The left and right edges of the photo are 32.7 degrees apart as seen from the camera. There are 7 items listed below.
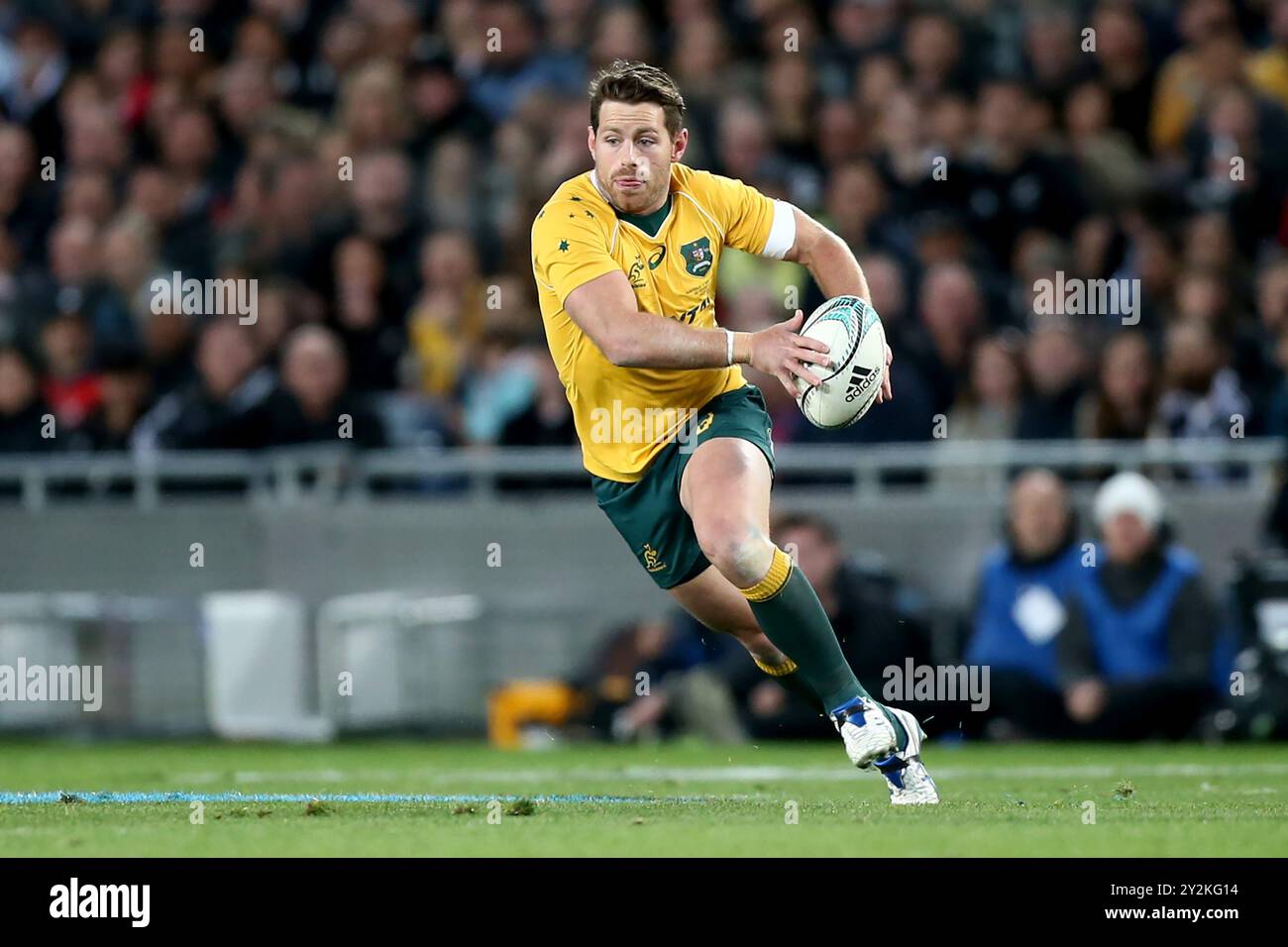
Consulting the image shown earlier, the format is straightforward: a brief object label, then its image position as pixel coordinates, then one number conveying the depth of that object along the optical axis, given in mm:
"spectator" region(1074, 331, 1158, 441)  12305
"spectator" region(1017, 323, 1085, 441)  12680
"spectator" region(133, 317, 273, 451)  13375
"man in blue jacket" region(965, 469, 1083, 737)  11930
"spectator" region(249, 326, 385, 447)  13086
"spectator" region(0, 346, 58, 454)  13727
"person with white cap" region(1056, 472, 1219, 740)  11797
